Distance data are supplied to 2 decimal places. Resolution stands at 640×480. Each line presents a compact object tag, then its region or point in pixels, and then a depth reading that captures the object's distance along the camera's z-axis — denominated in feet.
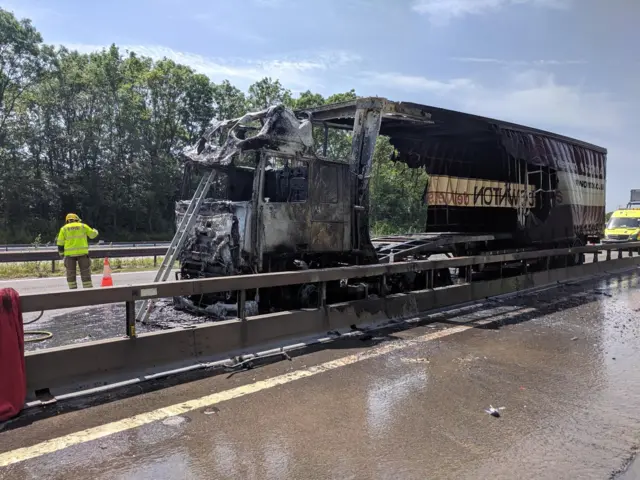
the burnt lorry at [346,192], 24.09
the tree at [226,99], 158.30
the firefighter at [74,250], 31.81
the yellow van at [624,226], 83.66
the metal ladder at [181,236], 23.50
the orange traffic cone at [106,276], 33.37
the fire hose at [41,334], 19.92
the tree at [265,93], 146.57
